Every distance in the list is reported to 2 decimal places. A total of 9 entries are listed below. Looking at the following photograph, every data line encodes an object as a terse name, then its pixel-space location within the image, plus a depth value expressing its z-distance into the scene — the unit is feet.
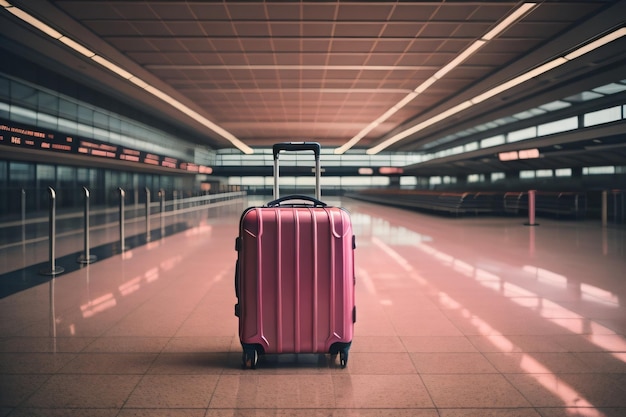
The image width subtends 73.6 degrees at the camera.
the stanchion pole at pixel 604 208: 44.34
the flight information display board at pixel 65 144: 39.65
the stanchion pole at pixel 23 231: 29.04
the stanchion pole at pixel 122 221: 25.27
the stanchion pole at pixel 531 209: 41.09
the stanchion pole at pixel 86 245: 21.09
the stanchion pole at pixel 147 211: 33.45
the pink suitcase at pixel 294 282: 8.56
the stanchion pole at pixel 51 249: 18.44
